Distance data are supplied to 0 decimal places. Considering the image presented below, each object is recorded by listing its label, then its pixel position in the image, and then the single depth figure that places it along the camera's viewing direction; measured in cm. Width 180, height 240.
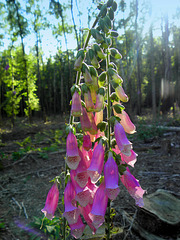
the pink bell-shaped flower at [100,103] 25
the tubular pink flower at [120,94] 26
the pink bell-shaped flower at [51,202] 28
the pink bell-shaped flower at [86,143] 25
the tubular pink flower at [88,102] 26
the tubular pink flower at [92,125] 26
